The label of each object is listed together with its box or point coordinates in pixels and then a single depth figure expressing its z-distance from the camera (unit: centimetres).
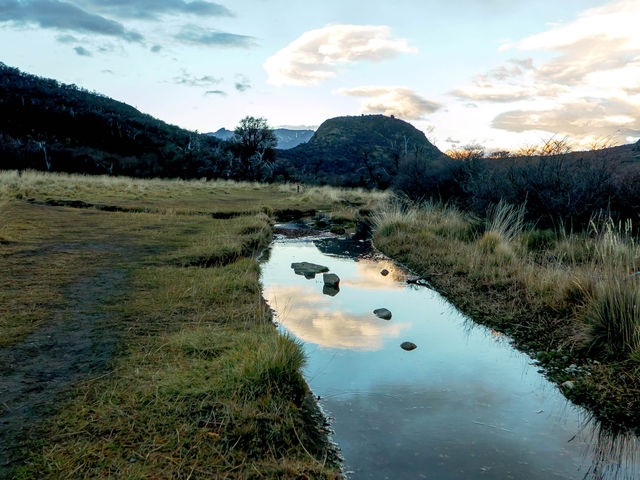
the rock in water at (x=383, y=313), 739
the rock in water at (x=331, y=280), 927
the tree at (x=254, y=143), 5528
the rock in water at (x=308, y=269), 1027
